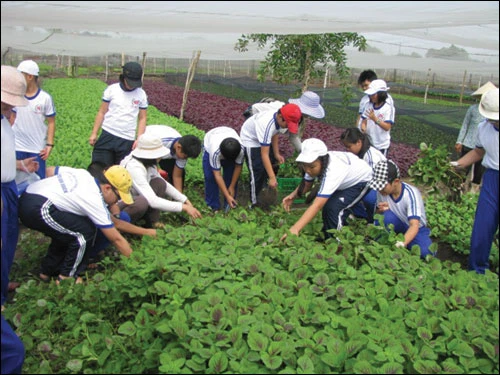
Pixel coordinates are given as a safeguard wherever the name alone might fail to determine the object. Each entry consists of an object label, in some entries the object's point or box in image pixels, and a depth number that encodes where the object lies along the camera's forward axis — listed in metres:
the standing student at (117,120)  5.34
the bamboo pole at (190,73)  9.55
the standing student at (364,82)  5.79
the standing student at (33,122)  4.71
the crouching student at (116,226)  3.83
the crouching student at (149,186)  4.16
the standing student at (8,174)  2.37
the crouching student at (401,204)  3.75
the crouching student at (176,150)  4.57
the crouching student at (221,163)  4.88
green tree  6.53
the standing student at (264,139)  4.80
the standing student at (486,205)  3.38
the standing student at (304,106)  5.28
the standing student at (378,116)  5.42
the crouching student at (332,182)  3.78
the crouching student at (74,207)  3.42
